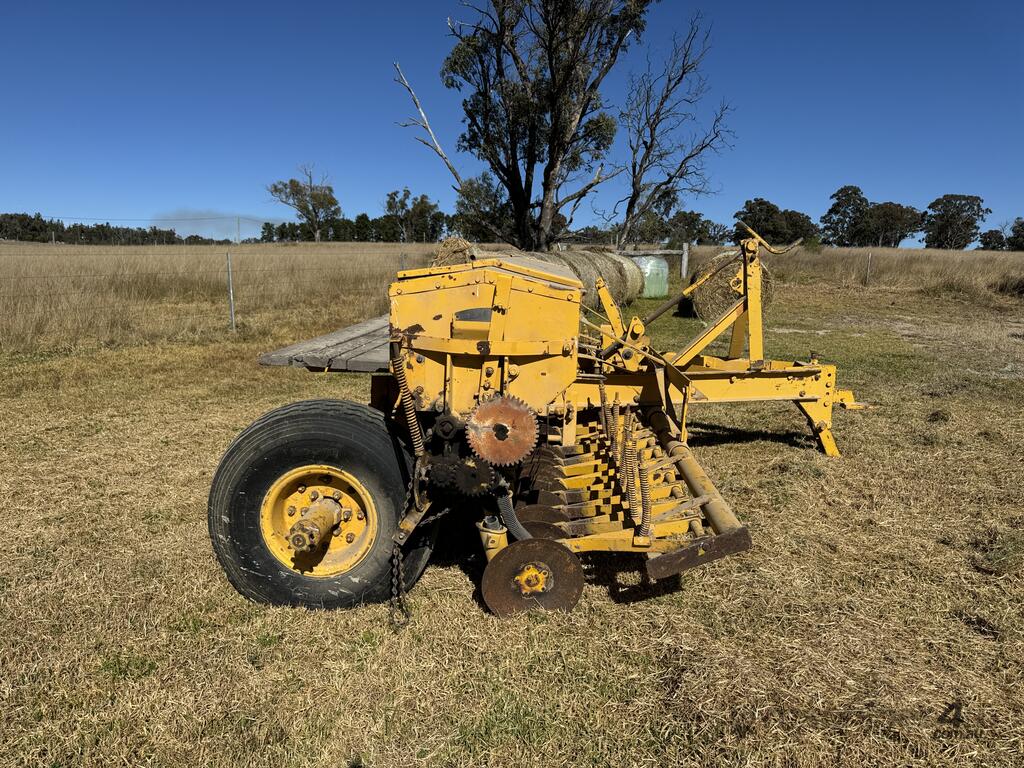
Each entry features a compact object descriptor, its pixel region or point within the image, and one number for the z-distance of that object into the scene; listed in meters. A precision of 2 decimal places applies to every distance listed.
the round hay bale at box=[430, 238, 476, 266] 10.23
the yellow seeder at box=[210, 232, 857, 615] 2.75
